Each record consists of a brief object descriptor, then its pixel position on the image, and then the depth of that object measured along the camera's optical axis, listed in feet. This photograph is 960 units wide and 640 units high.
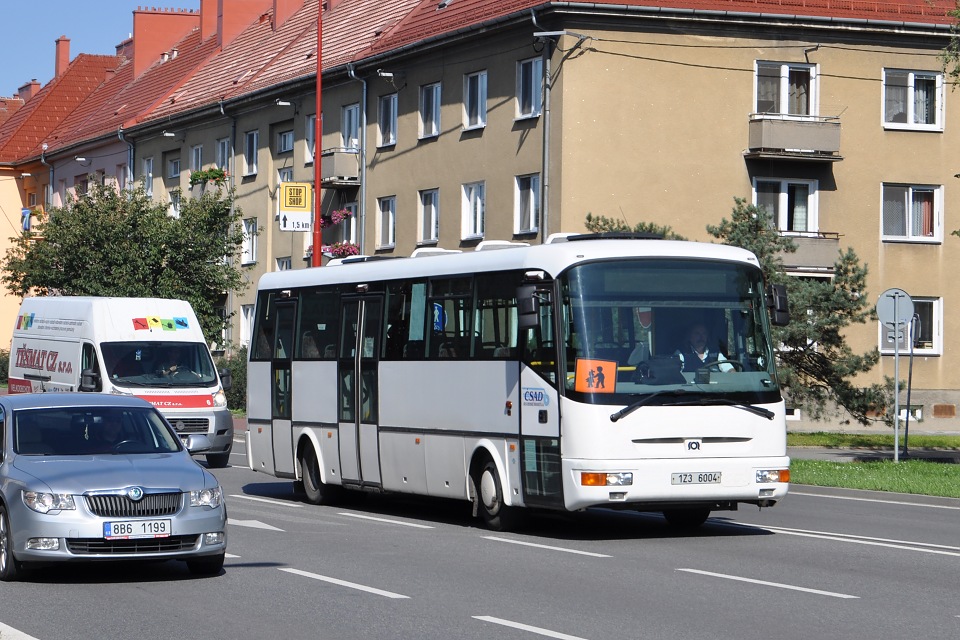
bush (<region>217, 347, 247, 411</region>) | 152.97
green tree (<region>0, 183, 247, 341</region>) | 145.48
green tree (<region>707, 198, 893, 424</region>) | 113.50
